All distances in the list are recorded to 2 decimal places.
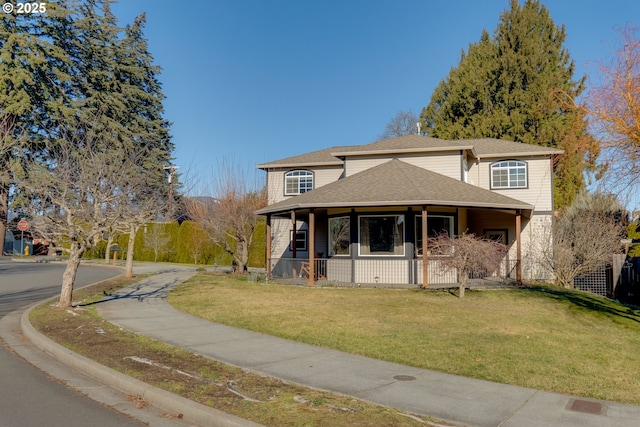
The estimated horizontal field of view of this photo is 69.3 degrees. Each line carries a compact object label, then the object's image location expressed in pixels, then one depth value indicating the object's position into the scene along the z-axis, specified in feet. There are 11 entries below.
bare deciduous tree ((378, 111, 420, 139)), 161.68
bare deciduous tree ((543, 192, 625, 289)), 62.08
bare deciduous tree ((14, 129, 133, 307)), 36.86
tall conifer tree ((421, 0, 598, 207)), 115.85
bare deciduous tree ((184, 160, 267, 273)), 76.28
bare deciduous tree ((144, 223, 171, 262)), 119.65
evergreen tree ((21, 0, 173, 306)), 110.11
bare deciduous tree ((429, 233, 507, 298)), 45.06
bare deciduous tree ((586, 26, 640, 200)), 31.83
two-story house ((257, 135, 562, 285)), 58.03
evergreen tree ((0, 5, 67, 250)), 103.19
